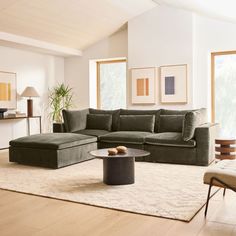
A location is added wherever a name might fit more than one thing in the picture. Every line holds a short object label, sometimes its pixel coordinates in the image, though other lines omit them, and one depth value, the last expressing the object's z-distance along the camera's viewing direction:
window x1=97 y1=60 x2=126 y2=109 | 8.18
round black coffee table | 3.81
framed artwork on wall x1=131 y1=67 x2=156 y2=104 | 7.25
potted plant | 8.16
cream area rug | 3.04
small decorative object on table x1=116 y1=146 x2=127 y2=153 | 3.95
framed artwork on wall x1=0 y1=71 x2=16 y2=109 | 6.98
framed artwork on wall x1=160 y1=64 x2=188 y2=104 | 6.91
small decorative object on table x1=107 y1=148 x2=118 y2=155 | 3.84
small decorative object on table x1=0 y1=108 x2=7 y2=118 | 6.59
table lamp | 7.17
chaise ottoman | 4.79
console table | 6.71
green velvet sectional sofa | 5.00
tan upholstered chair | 2.59
